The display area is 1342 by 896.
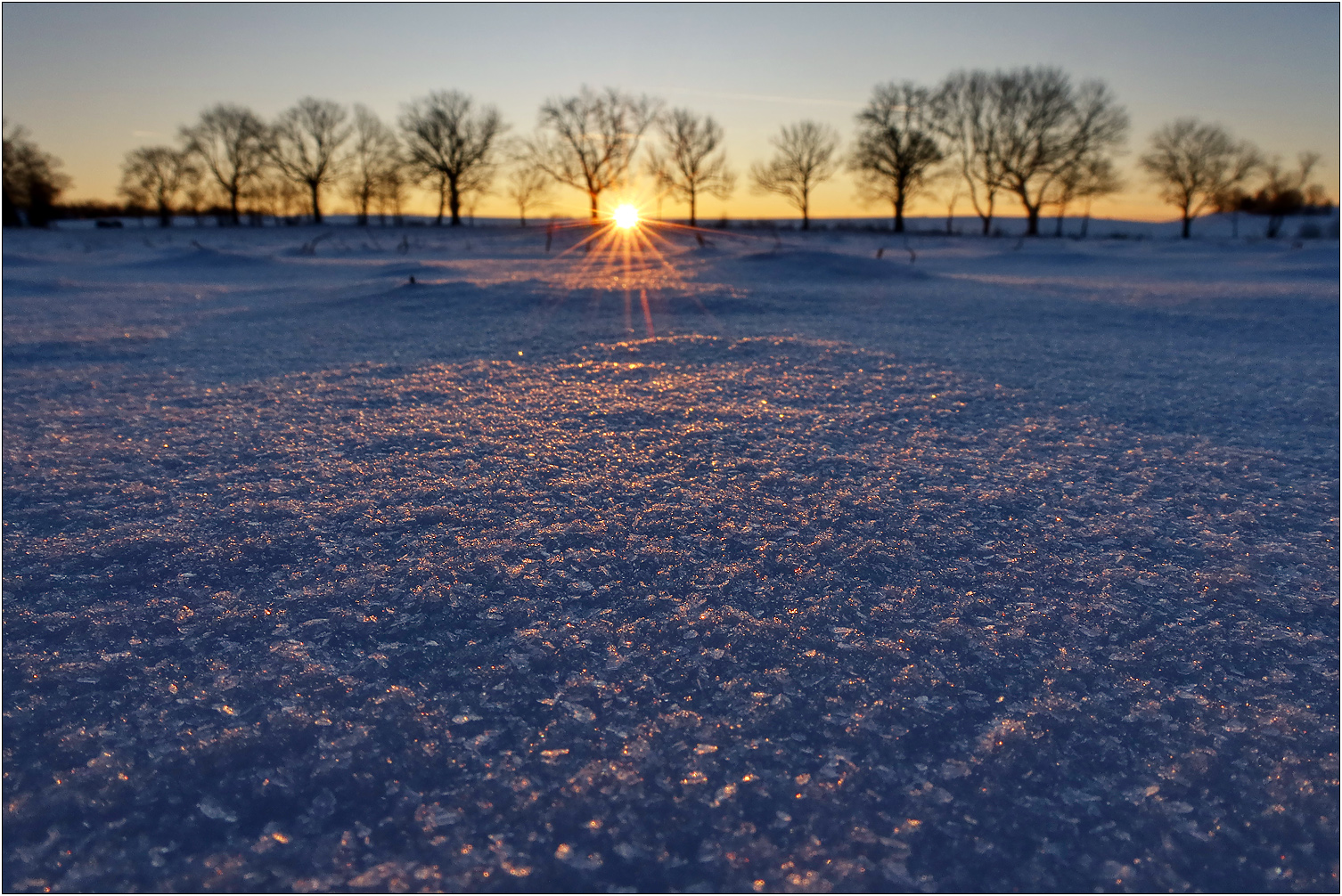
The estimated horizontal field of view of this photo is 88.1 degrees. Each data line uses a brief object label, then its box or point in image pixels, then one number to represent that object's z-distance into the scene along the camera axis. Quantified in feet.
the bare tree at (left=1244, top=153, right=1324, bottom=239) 97.50
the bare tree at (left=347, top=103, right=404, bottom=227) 118.83
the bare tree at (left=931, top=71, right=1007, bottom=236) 100.63
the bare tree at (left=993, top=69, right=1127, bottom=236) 95.61
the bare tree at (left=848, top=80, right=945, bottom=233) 101.04
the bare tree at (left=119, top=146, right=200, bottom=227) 114.42
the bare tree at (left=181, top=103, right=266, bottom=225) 111.75
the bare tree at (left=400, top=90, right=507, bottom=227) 118.11
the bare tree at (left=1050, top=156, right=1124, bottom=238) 94.48
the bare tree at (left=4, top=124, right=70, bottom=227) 94.27
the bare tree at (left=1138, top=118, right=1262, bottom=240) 98.27
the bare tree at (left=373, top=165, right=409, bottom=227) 118.83
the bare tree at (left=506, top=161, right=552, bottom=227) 122.93
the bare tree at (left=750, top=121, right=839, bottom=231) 114.21
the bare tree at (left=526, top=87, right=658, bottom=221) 115.65
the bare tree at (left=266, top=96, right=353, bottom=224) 116.57
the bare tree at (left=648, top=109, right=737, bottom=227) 115.75
